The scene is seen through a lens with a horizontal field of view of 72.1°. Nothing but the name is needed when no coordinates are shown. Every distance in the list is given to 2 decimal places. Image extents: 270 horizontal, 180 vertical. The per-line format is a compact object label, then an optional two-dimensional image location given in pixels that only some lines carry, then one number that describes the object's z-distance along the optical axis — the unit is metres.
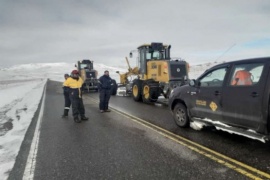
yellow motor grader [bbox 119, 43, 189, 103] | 9.14
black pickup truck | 3.54
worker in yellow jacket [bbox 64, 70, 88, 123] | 6.53
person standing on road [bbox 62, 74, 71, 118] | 7.12
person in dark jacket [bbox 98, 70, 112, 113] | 7.86
